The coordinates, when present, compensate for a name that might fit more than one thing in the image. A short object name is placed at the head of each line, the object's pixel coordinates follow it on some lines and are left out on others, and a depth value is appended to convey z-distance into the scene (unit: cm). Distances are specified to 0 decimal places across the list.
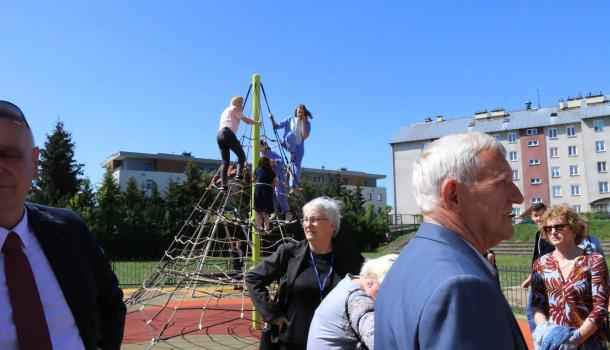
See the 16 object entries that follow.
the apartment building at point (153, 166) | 5484
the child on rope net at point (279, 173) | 899
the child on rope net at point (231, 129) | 831
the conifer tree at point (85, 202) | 2715
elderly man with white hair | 128
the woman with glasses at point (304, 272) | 374
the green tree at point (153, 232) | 2816
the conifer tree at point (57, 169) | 3681
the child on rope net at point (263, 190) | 848
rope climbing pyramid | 728
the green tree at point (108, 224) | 2702
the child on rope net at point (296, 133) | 878
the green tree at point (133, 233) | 2759
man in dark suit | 180
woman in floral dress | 343
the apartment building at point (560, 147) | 5150
